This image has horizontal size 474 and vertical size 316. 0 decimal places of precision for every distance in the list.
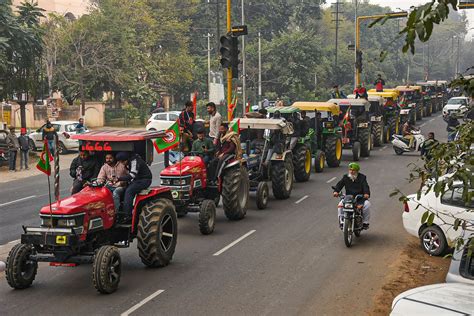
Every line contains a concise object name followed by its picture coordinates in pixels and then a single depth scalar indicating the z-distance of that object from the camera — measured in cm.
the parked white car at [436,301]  705
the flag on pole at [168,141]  1317
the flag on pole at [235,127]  1792
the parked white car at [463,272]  889
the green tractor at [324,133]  2502
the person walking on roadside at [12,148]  2875
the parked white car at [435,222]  1291
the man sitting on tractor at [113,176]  1202
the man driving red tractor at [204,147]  1595
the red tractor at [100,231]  1077
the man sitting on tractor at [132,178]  1200
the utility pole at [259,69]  5869
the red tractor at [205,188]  1501
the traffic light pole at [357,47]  4642
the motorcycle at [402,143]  3053
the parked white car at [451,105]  4593
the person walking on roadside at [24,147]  2920
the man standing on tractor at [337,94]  3301
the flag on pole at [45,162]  1135
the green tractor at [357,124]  2878
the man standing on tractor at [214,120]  1750
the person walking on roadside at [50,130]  3028
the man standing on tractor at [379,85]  4096
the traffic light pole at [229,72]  2177
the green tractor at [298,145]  2233
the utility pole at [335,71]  7581
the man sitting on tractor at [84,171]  1237
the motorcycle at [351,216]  1409
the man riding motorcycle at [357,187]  1477
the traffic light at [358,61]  4631
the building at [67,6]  6819
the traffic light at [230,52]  2165
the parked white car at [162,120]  3961
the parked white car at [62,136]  3497
